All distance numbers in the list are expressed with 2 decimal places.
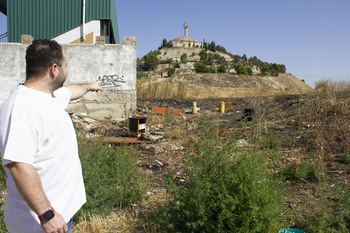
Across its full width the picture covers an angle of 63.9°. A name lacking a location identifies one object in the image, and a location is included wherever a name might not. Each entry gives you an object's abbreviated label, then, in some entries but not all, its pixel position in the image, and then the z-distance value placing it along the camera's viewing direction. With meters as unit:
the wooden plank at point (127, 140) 6.84
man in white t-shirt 1.45
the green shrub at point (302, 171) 4.36
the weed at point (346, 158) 5.05
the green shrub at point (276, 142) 5.22
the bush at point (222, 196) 2.38
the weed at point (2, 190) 2.79
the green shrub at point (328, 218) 2.72
